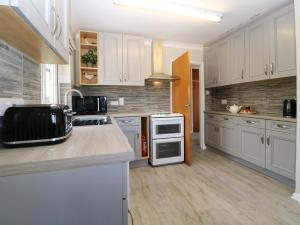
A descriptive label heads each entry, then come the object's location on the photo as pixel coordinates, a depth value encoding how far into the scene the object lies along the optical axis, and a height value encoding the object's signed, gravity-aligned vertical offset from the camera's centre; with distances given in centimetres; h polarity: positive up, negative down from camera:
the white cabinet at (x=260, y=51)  222 +88
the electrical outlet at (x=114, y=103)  331 +13
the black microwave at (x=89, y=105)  279 +9
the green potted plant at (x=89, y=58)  294 +88
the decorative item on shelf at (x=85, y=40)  298 +122
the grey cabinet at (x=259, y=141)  212 -47
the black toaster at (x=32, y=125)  78 -7
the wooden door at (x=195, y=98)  546 +36
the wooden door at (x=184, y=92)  296 +31
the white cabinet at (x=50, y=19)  61 +42
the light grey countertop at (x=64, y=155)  58 -17
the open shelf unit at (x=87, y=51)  293 +94
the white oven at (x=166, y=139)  288 -49
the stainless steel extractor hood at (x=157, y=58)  341 +102
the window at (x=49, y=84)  182 +31
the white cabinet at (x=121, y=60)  300 +89
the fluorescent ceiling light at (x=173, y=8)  207 +127
